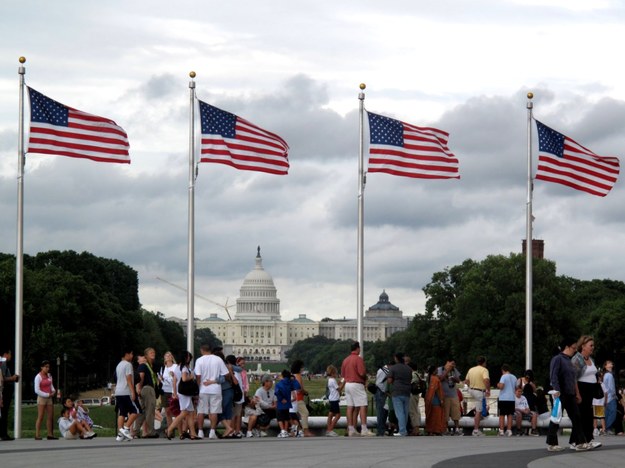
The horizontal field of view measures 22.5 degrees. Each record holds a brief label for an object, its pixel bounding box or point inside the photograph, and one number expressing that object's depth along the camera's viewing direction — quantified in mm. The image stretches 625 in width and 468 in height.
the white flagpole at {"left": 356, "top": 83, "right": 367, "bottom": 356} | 40188
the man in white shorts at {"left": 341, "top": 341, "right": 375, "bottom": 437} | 34875
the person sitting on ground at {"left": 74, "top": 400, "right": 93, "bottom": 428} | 36031
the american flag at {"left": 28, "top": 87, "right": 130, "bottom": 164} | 36688
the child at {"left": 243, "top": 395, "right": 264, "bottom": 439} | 35500
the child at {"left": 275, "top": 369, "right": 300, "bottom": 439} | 35062
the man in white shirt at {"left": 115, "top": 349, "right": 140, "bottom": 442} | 32781
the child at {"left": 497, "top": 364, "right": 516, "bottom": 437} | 36594
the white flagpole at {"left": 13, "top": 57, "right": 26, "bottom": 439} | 35250
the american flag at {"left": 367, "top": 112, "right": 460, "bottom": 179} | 39750
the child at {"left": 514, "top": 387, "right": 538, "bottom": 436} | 37438
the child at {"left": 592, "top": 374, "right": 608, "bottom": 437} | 34562
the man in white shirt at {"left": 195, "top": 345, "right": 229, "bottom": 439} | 32969
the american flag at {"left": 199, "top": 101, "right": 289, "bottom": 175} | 38812
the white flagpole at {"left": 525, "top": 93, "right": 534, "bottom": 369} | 42750
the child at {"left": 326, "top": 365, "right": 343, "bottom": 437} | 36000
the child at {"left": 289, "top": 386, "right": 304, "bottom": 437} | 35750
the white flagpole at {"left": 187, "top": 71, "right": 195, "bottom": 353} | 38562
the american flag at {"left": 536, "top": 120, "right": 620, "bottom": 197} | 41531
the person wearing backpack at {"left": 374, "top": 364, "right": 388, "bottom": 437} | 35984
